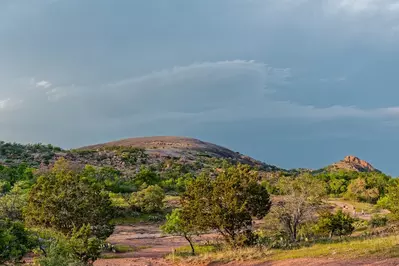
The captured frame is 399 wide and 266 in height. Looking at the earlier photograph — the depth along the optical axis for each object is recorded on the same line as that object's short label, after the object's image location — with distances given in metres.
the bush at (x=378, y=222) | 48.06
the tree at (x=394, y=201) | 40.59
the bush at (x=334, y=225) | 38.94
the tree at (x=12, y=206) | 39.12
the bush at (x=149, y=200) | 58.78
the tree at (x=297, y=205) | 35.16
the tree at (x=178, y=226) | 32.72
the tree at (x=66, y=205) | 30.16
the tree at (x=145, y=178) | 77.50
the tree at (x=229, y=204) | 31.73
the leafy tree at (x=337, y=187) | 92.25
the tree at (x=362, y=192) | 83.75
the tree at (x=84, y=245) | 22.74
